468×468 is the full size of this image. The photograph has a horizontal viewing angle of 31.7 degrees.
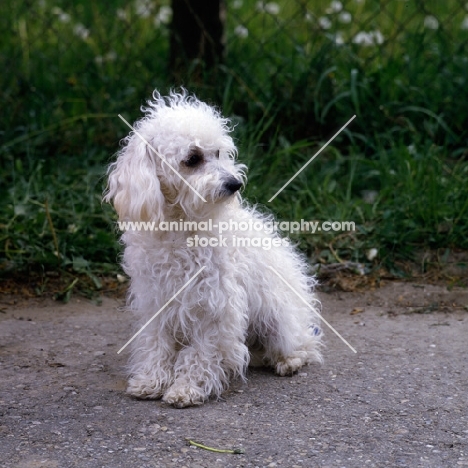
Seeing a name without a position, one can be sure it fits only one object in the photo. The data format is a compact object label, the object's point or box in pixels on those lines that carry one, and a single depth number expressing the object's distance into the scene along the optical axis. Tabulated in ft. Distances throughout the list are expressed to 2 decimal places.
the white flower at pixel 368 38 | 19.56
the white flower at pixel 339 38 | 19.33
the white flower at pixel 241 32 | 20.31
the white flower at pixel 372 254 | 15.52
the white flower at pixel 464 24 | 22.48
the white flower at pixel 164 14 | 24.03
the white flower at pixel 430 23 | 21.93
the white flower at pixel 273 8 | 23.99
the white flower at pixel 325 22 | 20.86
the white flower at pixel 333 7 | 22.23
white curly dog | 10.85
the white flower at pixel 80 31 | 21.89
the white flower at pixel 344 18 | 22.18
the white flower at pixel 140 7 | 23.92
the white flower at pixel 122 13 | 22.10
